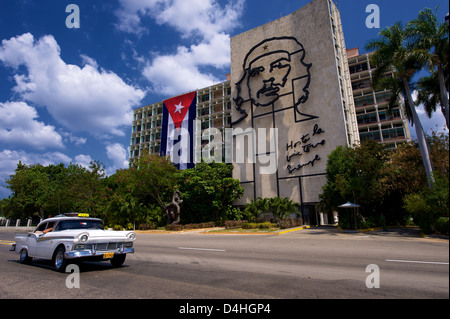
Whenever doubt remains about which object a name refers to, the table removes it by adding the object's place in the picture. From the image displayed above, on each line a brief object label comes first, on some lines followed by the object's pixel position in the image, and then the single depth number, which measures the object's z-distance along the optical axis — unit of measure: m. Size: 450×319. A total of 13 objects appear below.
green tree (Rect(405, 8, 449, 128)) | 18.83
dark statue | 32.00
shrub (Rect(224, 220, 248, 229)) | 29.56
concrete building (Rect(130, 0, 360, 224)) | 31.34
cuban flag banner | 62.47
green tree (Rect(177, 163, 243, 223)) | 33.53
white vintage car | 7.46
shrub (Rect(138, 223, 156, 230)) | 32.66
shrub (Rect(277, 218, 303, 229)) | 25.59
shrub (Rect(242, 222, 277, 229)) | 25.72
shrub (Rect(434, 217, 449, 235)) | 14.97
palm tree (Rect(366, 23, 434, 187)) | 20.11
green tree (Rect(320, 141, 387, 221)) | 21.69
